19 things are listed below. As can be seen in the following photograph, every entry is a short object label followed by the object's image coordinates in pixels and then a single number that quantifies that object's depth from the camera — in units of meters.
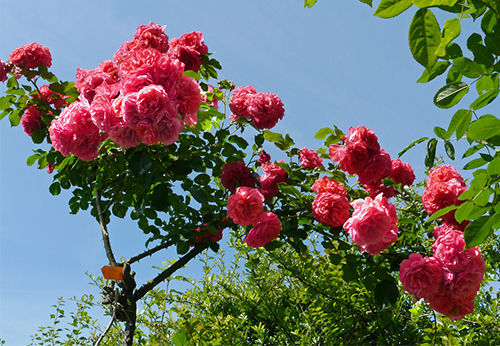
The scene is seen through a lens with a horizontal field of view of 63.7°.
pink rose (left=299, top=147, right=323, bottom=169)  2.45
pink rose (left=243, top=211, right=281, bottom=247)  2.05
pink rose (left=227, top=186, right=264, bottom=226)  1.98
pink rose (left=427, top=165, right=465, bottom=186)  2.00
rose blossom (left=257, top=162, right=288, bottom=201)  2.32
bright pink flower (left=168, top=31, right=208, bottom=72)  2.26
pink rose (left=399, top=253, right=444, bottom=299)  1.71
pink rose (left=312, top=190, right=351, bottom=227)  1.97
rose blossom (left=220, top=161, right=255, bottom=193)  2.32
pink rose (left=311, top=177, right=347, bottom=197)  2.04
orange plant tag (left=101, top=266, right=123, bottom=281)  2.16
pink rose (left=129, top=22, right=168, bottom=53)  2.14
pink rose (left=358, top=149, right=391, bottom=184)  2.05
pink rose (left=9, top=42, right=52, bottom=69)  2.77
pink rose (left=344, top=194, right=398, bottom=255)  1.77
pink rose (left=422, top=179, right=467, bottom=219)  1.89
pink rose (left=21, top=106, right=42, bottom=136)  2.81
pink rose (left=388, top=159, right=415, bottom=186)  2.39
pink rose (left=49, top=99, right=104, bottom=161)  1.89
